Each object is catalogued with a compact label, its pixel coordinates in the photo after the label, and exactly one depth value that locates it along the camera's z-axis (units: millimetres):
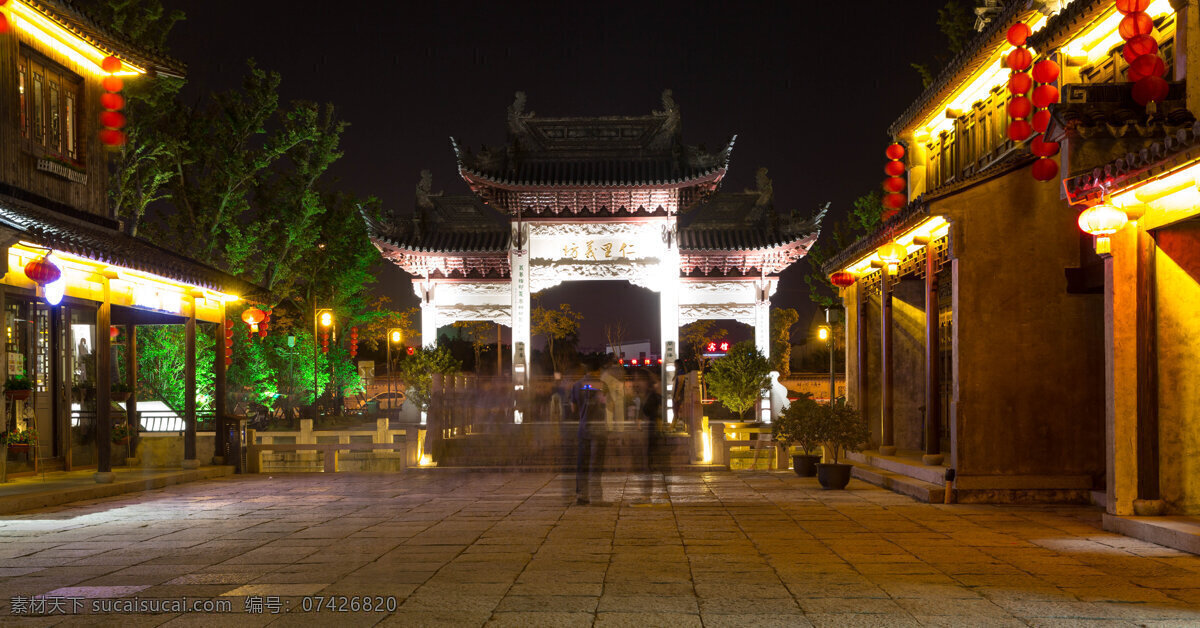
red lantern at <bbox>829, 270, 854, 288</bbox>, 16359
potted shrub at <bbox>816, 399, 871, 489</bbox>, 12883
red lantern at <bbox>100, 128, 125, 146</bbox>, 13680
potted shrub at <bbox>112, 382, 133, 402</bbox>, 15195
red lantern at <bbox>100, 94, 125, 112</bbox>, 13781
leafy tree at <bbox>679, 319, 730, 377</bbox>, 46500
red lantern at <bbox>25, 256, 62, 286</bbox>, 10453
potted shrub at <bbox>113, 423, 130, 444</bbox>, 14373
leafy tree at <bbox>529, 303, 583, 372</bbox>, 42844
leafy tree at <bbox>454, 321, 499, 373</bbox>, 42469
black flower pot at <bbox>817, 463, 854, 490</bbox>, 12289
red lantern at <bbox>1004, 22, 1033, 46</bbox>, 10367
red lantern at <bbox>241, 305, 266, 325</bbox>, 18578
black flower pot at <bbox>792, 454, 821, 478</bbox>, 14008
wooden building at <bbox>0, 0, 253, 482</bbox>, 11820
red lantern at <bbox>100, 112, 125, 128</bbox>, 13754
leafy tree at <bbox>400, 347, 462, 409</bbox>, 22453
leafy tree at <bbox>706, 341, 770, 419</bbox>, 21500
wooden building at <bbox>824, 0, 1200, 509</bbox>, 10328
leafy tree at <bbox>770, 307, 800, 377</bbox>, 35438
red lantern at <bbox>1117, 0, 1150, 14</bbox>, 8273
